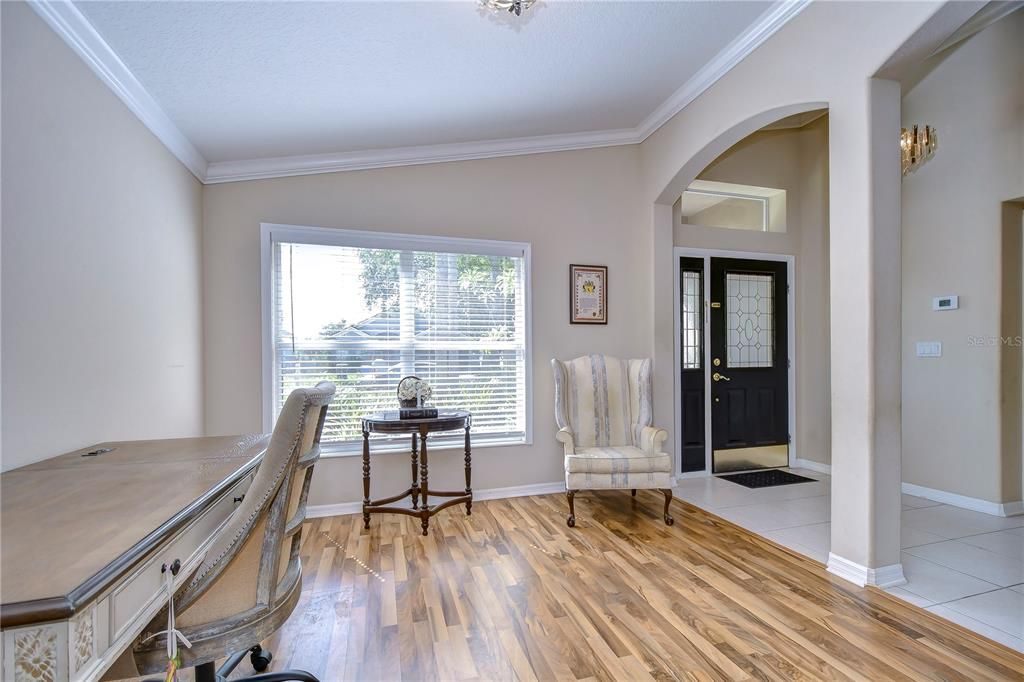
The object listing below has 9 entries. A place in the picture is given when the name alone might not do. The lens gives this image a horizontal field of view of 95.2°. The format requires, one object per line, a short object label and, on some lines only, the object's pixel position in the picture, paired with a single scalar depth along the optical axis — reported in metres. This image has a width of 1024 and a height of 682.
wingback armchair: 3.38
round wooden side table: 3.01
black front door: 4.51
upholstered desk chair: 1.17
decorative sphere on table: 3.22
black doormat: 4.11
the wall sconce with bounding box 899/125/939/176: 2.90
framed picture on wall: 3.91
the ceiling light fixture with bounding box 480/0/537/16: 2.02
